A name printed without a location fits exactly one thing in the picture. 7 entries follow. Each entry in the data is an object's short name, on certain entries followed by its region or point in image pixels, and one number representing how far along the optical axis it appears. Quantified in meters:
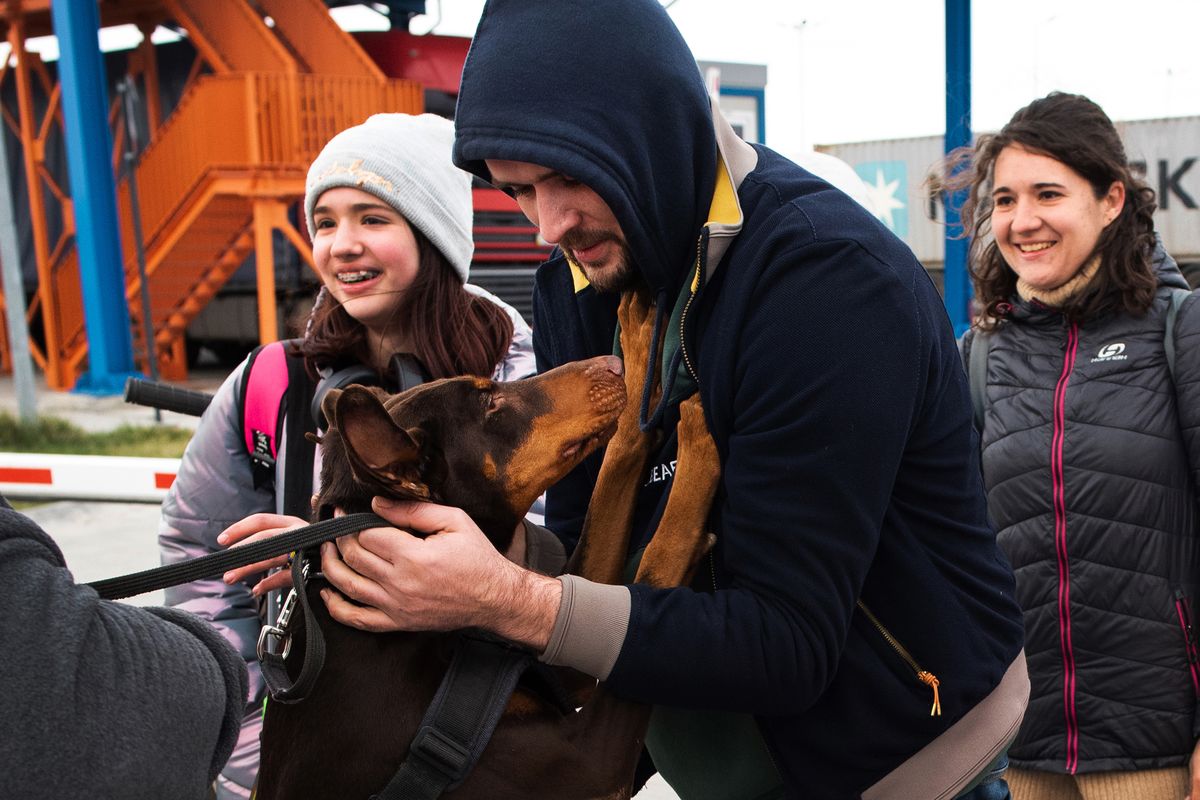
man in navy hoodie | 1.58
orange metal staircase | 14.77
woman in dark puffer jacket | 2.59
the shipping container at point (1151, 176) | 22.44
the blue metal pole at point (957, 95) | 13.56
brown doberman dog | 1.86
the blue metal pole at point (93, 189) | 14.41
